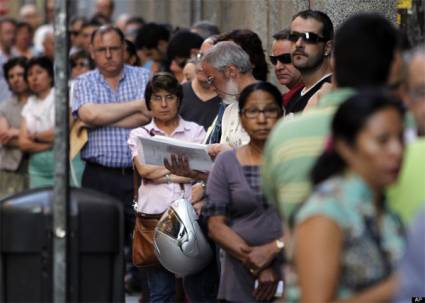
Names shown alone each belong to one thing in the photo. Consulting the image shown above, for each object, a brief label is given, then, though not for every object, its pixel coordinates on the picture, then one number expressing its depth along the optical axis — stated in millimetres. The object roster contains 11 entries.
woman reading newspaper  18709
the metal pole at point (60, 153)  11934
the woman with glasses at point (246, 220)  13921
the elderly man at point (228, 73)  16873
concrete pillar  20408
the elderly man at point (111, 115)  21212
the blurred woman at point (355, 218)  9021
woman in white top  26432
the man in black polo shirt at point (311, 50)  16311
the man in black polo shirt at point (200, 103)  19953
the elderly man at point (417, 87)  9703
